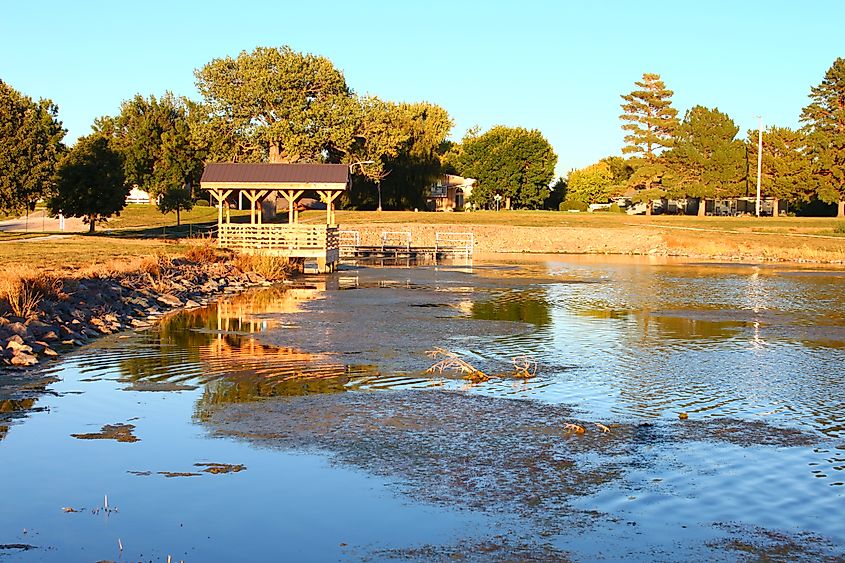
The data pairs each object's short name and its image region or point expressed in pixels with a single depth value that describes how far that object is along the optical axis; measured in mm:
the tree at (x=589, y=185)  134388
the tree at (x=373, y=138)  80375
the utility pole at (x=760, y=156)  95362
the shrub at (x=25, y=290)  20797
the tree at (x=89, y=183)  62312
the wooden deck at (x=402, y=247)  66312
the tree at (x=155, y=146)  91125
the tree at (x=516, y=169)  123938
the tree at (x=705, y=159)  105875
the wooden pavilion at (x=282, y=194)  47781
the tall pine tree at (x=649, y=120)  112938
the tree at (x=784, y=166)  97438
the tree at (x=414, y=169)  103750
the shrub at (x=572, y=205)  124556
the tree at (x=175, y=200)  74438
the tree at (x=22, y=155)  55406
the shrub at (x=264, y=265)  42875
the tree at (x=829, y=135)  95375
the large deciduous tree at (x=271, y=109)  77250
